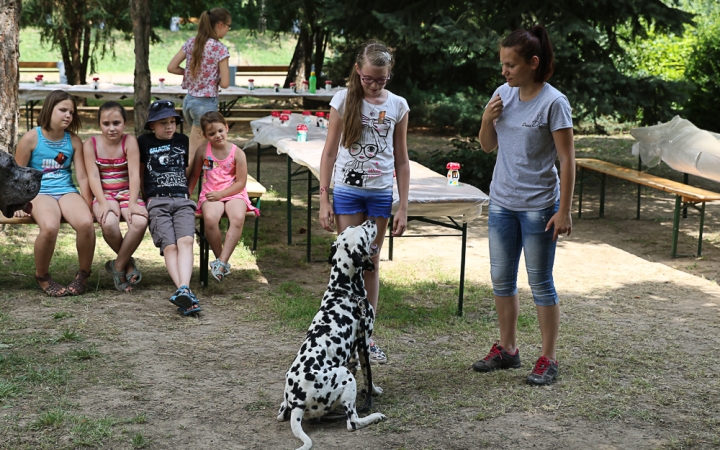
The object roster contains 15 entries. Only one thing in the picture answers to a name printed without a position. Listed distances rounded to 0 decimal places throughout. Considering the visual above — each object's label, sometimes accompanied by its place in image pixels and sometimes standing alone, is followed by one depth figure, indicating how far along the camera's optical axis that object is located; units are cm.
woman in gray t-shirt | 394
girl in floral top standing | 832
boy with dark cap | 580
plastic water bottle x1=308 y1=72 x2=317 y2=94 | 1321
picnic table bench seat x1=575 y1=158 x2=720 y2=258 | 759
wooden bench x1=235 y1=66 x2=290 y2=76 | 2009
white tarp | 839
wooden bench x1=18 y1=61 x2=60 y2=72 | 1866
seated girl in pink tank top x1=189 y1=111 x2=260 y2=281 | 609
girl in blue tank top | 576
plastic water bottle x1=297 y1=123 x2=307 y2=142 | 778
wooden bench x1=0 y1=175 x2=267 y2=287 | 585
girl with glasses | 416
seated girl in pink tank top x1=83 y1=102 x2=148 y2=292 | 585
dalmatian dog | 349
